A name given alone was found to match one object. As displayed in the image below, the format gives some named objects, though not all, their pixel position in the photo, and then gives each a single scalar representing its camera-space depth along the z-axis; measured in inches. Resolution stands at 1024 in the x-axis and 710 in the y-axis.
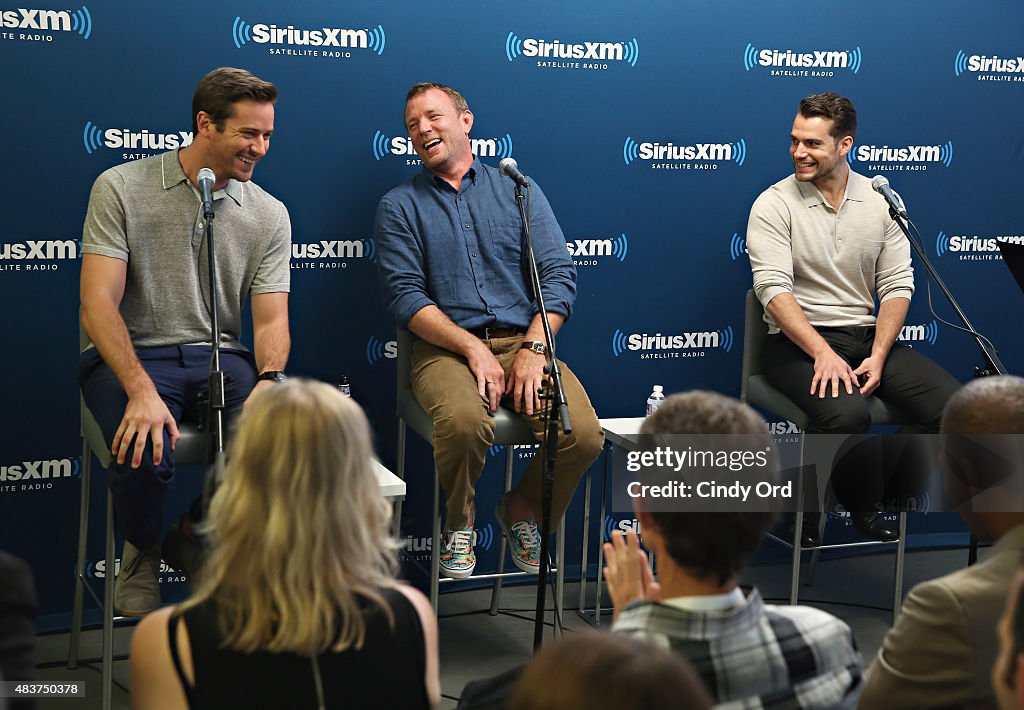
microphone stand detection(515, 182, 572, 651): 103.8
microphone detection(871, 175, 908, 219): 129.3
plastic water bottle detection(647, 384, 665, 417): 146.6
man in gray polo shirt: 113.1
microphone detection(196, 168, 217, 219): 99.7
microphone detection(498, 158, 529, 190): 115.7
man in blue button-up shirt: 125.1
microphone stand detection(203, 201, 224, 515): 94.5
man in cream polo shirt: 141.3
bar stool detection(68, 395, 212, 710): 110.9
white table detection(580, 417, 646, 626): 136.6
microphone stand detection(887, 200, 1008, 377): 123.1
